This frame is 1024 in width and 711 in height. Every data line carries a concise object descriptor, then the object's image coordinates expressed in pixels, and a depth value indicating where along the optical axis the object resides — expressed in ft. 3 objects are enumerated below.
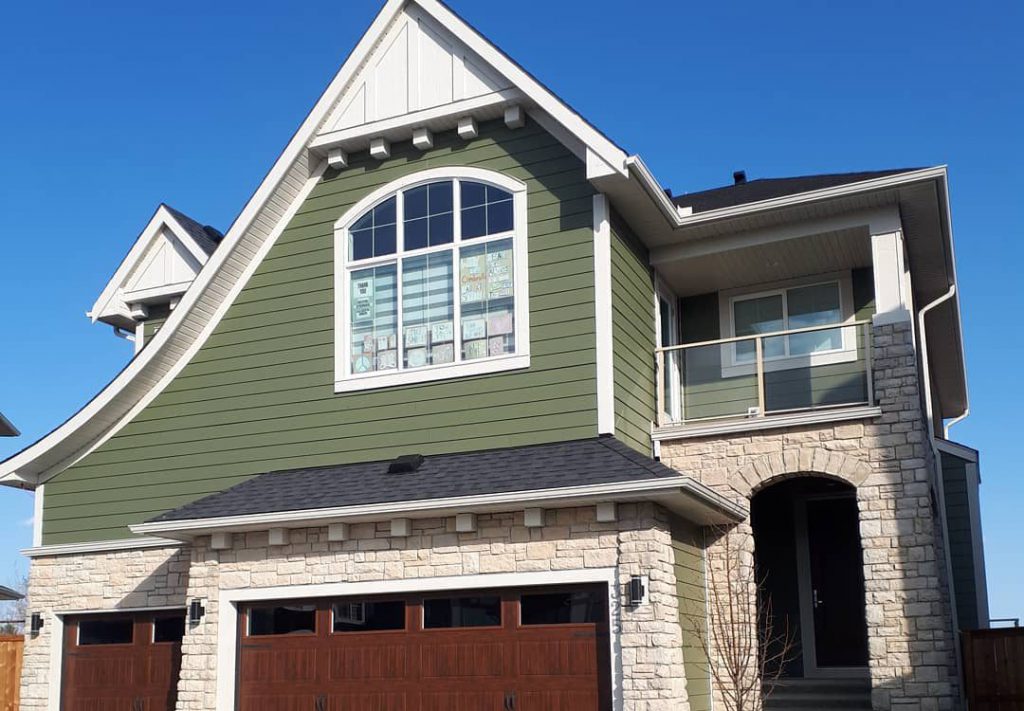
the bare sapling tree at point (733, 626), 40.83
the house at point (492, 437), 38.81
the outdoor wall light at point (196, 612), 42.88
